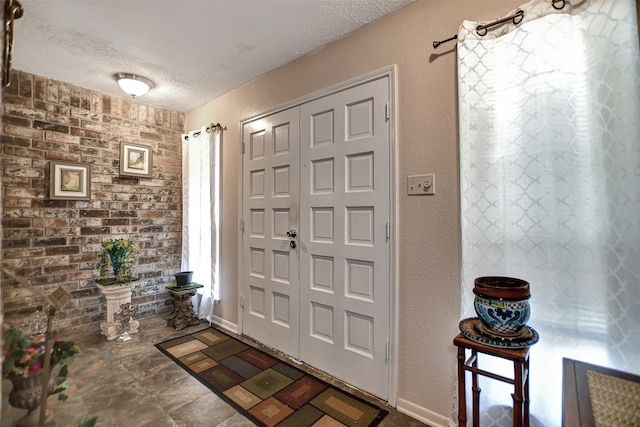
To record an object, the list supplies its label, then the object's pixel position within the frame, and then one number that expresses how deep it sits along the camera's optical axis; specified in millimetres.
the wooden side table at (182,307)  2948
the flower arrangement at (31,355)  536
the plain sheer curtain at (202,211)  3090
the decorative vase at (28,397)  535
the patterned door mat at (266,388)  1664
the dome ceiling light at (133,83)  2572
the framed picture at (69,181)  2624
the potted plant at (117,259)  2723
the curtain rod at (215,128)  3068
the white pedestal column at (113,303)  2668
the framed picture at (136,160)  3082
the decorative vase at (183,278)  3071
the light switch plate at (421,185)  1626
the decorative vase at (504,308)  1099
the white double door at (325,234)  1843
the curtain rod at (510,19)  1225
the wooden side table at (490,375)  1059
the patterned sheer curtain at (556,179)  1100
